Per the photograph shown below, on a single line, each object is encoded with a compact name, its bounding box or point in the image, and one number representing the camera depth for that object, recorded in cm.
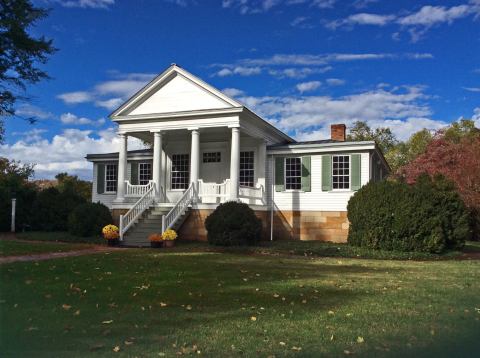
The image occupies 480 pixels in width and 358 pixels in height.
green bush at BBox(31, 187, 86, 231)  2284
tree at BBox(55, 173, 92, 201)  3907
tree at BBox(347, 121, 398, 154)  4572
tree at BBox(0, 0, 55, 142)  1287
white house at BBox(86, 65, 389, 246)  1981
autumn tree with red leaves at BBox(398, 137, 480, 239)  2453
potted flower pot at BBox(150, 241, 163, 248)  1726
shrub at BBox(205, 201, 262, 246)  1720
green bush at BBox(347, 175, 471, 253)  1592
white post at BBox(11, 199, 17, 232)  2303
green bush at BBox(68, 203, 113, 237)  1975
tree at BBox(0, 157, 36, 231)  2367
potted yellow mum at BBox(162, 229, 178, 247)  1739
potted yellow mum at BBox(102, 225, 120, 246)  1775
